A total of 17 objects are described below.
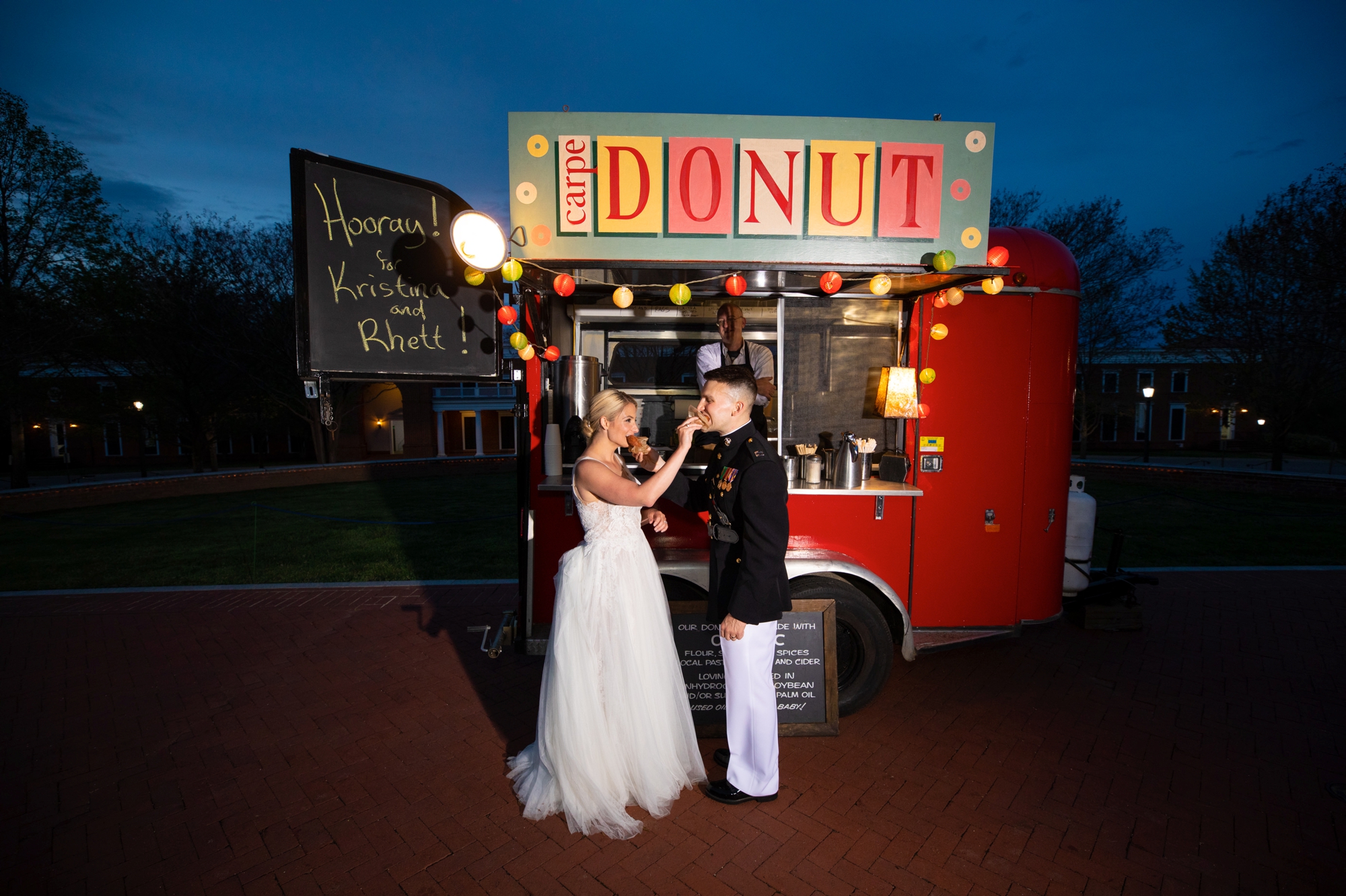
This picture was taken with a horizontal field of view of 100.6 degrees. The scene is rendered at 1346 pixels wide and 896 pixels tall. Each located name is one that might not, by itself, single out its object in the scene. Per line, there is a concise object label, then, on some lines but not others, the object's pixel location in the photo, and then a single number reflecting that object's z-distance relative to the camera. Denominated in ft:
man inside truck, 13.46
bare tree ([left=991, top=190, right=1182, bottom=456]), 60.70
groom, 8.79
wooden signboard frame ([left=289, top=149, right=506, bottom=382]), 10.50
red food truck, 10.61
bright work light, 10.18
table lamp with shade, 13.06
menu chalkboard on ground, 11.46
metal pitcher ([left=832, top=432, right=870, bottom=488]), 13.00
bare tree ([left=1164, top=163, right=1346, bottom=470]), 41.88
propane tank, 16.99
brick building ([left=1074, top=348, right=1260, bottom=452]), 99.71
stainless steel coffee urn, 13.50
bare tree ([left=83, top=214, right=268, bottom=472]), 54.49
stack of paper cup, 12.96
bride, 9.16
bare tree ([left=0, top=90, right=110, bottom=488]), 43.14
